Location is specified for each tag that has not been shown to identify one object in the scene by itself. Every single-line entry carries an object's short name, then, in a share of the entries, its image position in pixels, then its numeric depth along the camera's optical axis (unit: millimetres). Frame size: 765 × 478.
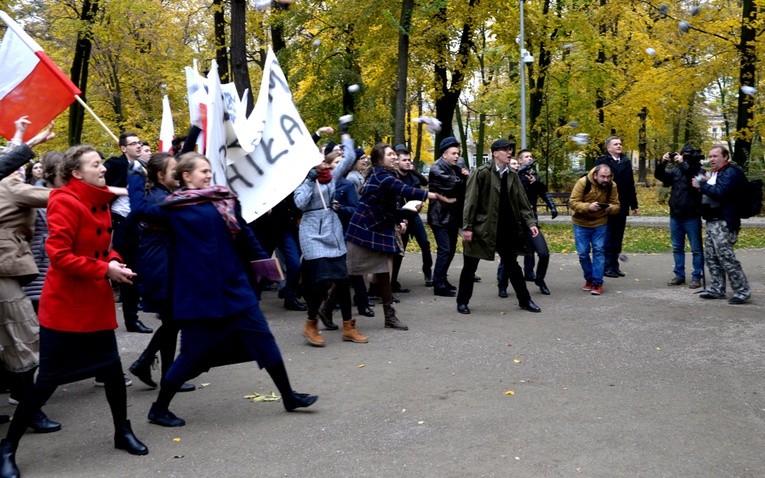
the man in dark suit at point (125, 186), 8281
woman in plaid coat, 8078
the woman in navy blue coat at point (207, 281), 5039
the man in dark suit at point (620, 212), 11769
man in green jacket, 9188
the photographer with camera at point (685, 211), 10758
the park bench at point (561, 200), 25450
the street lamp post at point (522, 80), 22828
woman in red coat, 4516
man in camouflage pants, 9453
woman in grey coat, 7496
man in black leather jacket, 10148
